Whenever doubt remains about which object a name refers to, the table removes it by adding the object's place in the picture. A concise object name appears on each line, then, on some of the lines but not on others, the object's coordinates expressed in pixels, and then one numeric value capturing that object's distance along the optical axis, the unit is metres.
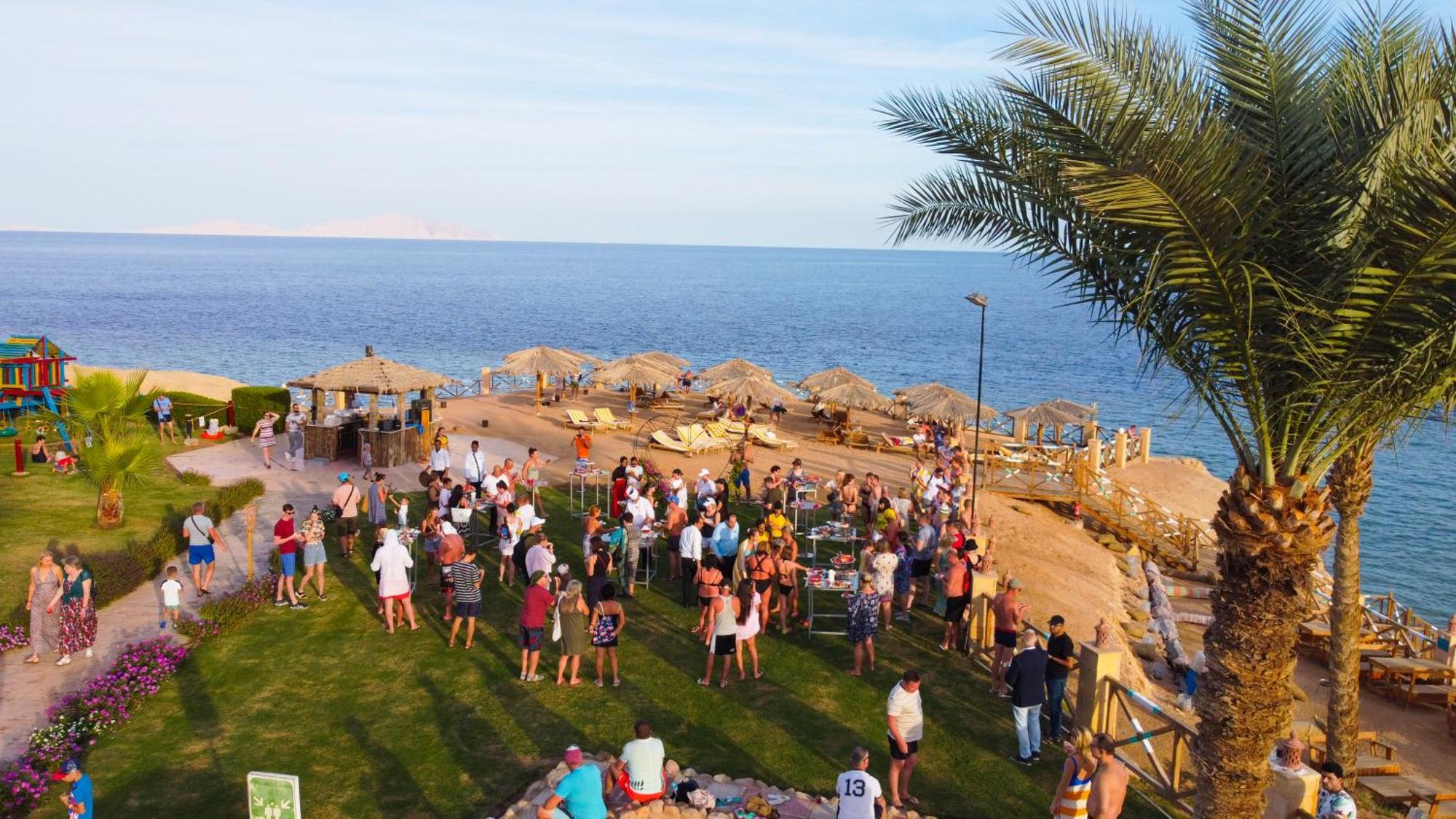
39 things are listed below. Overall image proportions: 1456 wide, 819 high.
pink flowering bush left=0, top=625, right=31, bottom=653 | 12.39
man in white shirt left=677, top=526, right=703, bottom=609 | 14.36
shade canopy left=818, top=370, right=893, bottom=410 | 28.88
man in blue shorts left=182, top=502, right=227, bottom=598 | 14.38
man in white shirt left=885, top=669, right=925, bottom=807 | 9.11
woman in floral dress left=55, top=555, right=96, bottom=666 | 12.17
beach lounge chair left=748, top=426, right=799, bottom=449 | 27.42
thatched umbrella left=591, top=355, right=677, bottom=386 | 29.33
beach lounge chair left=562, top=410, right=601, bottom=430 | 28.50
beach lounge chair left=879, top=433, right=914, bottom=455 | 28.33
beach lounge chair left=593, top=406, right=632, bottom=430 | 28.86
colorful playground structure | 24.95
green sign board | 7.25
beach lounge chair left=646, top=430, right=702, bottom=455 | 25.86
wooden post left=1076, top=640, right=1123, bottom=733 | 10.45
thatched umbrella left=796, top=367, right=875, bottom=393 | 30.62
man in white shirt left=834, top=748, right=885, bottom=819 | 7.98
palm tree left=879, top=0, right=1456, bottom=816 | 5.94
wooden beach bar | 21.25
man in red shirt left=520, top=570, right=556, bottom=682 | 11.55
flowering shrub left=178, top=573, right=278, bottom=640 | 13.02
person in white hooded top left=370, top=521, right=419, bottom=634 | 12.91
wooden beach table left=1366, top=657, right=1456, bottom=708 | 16.30
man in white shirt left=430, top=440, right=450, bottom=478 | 18.89
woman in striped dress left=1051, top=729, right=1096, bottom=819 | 7.96
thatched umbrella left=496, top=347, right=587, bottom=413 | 30.64
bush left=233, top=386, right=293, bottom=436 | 25.64
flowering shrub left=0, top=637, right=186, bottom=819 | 9.17
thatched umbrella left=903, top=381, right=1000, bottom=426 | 27.55
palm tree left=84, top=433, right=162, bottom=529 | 17.17
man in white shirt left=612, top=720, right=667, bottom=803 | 8.66
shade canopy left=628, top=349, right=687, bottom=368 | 32.97
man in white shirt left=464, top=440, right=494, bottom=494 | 17.69
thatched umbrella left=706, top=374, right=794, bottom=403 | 27.72
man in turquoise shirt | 7.95
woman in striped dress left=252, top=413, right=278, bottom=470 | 22.33
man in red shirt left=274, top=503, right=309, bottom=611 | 13.88
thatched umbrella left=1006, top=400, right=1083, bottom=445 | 28.70
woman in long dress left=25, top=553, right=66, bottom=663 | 11.96
